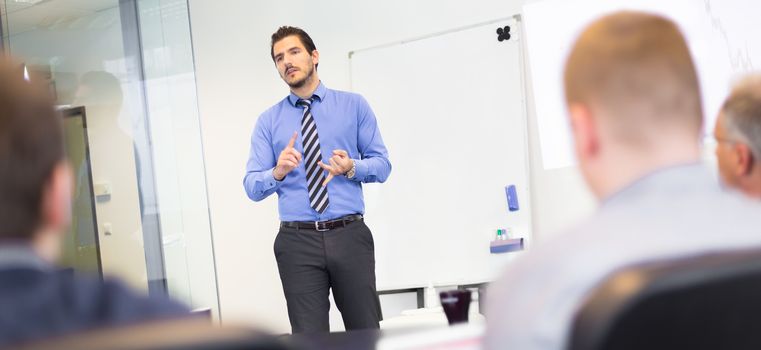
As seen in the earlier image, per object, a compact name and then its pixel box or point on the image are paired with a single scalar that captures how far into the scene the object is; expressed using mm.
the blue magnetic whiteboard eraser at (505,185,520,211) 4762
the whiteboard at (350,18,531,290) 4816
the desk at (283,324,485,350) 1370
